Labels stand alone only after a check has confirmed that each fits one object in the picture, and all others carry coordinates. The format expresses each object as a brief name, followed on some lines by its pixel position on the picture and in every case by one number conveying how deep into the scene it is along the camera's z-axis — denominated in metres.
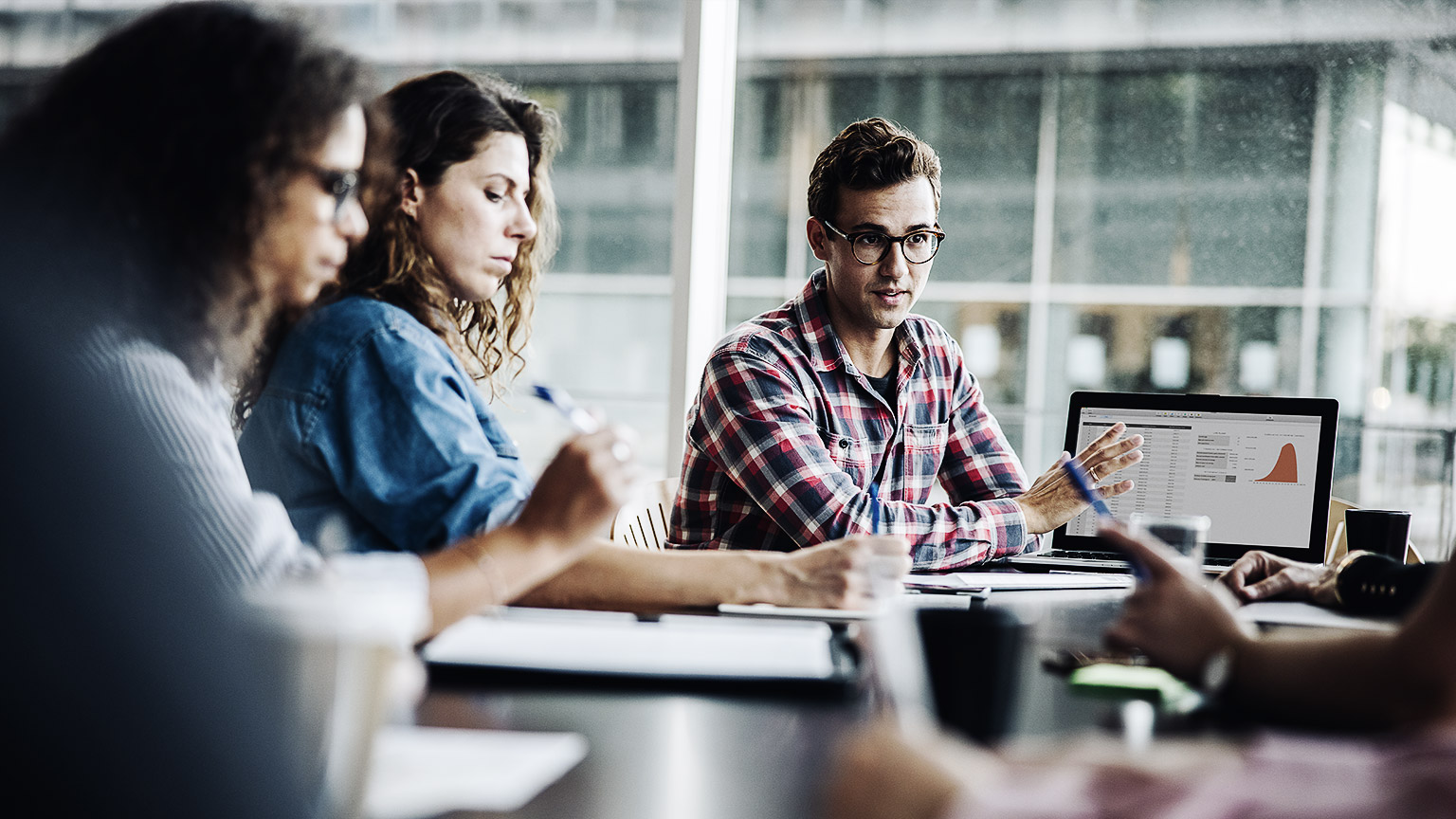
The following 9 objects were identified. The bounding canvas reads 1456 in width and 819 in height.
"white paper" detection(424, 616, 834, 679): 1.04
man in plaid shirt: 1.98
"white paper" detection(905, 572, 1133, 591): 1.70
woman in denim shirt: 1.36
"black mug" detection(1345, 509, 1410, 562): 1.85
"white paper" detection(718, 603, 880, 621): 1.35
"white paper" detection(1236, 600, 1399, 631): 1.43
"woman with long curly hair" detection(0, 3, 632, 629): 0.85
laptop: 2.00
